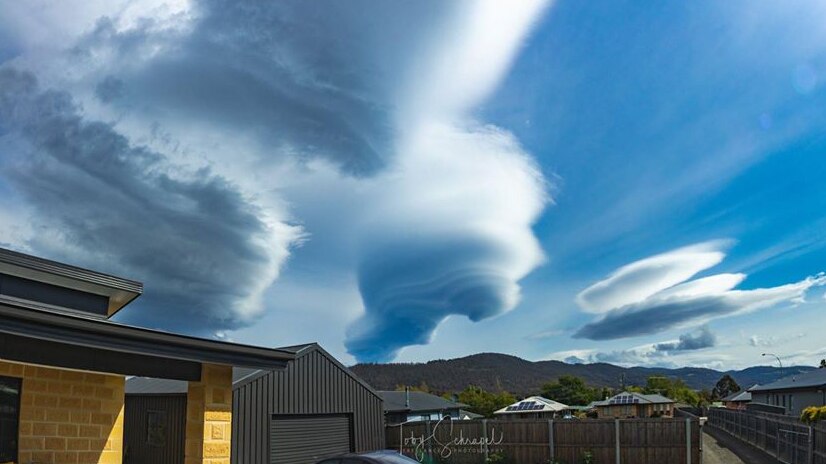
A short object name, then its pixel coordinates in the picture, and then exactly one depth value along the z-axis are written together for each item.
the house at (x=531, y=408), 41.38
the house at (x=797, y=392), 33.22
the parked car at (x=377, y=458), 11.93
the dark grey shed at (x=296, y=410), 19.50
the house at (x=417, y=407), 38.72
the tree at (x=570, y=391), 79.81
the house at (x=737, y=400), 73.19
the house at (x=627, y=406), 55.78
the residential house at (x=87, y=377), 6.55
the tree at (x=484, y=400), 60.41
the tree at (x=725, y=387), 106.25
